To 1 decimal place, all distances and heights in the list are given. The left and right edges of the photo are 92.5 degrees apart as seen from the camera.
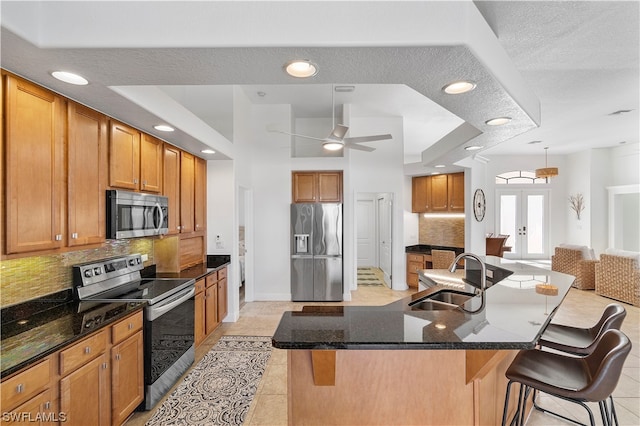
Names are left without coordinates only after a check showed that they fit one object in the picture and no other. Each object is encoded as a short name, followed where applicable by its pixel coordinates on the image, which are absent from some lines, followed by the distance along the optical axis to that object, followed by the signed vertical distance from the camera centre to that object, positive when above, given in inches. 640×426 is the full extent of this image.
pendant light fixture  274.3 +35.6
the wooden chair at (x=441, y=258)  233.6 -35.8
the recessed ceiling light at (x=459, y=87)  70.8 +29.7
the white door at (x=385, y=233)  249.6 -19.3
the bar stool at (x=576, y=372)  59.2 -35.7
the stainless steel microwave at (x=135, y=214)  93.8 -0.7
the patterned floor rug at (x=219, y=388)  90.3 -60.3
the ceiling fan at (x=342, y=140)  144.1 +35.7
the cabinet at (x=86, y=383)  55.5 -36.9
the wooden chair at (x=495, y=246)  274.5 -31.2
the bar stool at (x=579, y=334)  80.5 -36.3
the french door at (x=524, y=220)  342.0 -9.6
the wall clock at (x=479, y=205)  240.8 +5.5
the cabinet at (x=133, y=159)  96.1 +18.2
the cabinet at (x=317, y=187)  210.8 +17.2
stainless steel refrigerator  205.8 -24.5
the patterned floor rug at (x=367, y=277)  264.7 -61.4
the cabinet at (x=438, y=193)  249.4 +15.7
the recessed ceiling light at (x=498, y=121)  99.3 +30.2
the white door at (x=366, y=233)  340.5 -23.8
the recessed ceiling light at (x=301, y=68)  60.7 +29.5
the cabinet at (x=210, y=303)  130.6 -42.4
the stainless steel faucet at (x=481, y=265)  85.4 -15.7
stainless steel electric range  92.1 -30.3
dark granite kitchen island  57.9 -32.1
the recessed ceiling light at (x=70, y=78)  66.0 +29.9
